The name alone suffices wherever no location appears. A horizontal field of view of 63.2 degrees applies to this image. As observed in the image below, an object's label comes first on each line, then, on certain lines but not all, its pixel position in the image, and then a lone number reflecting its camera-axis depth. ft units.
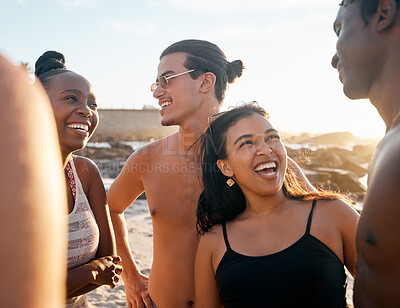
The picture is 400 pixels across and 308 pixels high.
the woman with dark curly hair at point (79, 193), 6.61
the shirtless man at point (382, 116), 3.60
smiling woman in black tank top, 5.53
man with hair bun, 8.34
